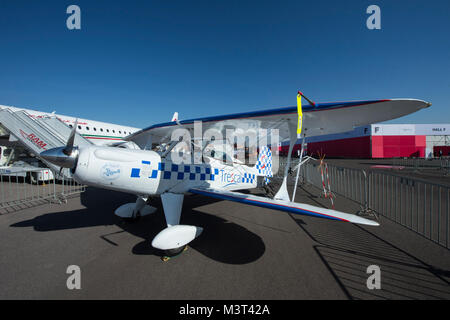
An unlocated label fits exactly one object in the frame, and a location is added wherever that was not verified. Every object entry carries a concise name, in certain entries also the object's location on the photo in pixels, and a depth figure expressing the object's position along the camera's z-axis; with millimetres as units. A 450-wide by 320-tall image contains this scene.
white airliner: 13630
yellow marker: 2480
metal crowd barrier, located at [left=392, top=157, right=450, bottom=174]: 13908
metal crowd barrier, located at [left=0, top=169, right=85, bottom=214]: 5440
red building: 29328
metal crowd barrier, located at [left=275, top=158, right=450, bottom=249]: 3569
